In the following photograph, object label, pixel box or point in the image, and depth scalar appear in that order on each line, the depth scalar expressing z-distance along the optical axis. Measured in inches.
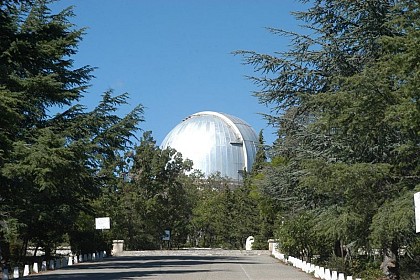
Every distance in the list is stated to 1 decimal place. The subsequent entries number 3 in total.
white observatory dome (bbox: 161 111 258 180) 4042.3
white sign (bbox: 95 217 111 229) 1786.4
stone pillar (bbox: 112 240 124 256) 2129.7
